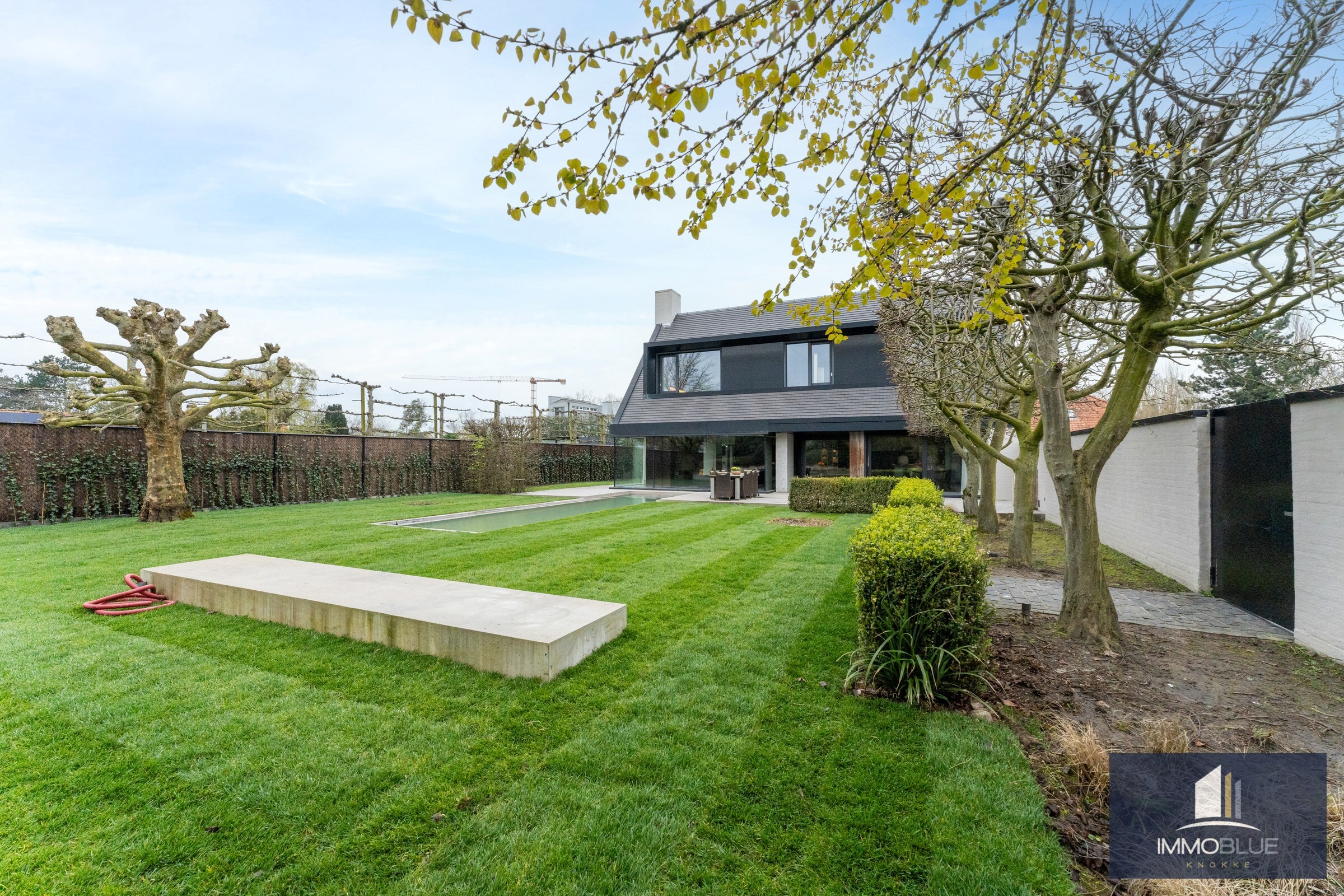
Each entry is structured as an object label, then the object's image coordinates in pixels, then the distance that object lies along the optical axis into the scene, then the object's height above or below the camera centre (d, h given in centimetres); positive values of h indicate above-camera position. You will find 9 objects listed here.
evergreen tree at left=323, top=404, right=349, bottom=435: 1806 +88
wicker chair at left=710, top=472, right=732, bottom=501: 1662 -131
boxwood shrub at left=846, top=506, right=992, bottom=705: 343 -115
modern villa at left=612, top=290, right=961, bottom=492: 1767 +134
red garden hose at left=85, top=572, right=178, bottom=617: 502 -149
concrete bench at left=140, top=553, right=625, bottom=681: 379 -134
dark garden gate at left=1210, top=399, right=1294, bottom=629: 488 -66
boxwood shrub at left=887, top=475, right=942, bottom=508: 828 -84
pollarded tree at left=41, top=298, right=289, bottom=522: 1047 +129
